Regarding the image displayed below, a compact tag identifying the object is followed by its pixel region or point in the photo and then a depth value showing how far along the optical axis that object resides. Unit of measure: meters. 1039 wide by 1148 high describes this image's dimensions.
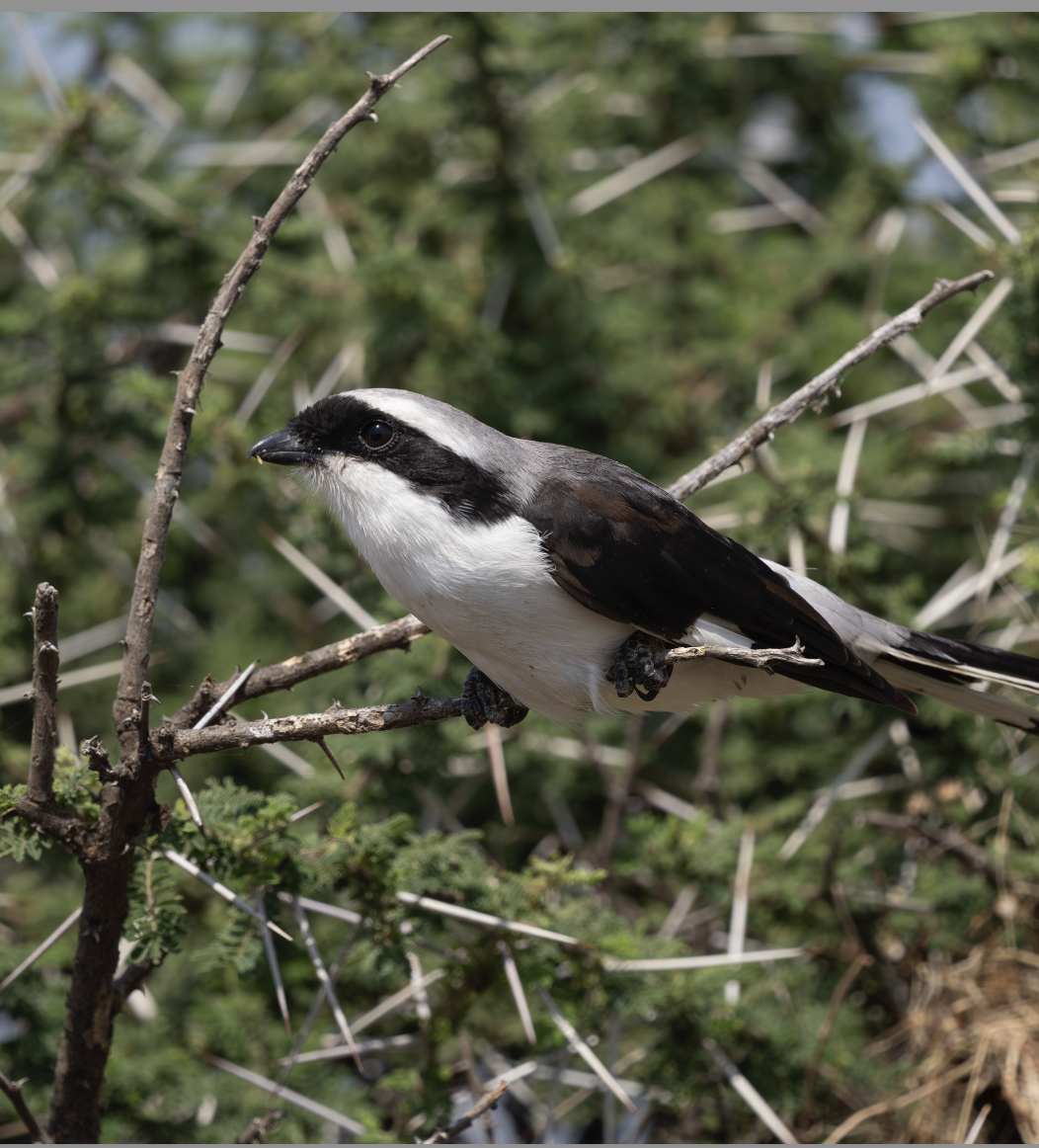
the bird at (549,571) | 5.62
